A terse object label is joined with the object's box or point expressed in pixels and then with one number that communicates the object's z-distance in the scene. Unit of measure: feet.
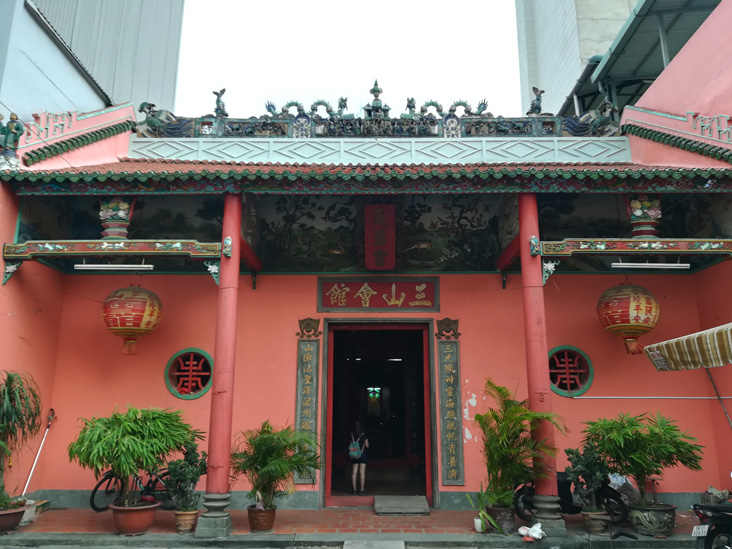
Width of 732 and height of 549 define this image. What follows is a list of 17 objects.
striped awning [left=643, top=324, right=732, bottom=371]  16.51
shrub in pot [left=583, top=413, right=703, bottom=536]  20.90
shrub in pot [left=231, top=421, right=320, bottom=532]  21.74
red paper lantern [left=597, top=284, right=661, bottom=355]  25.94
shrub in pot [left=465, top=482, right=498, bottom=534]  21.51
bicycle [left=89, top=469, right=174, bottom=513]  25.00
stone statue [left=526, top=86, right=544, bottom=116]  34.37
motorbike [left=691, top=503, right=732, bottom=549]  16.72
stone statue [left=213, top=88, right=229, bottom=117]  34.15
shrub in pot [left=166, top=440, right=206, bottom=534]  21.56
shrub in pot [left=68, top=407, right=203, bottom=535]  20.10
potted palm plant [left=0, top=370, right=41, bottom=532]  21.59
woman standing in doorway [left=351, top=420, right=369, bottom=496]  30.73
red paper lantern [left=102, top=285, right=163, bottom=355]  26.04
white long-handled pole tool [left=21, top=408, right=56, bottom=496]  26.96
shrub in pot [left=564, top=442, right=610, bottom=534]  21.43
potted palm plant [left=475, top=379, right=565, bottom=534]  21.20
